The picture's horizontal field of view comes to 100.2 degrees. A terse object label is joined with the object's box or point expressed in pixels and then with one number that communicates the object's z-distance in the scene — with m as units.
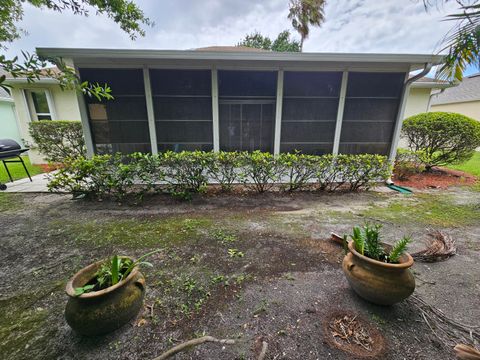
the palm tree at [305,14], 11.98
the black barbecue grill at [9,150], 5.16
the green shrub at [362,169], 4.83
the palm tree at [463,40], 2.70
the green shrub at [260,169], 4.55
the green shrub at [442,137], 5.76
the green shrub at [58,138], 7.02
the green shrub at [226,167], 4.53
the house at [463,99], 14.91
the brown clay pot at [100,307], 1.41
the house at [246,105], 4.87
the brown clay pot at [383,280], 1.66
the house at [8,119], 11.34
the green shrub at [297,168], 4.67
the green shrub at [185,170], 4.38
